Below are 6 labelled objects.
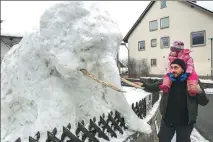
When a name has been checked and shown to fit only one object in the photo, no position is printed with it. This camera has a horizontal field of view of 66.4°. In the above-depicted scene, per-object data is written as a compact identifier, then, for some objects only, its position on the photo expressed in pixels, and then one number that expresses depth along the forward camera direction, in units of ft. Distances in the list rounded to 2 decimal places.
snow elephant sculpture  6.90
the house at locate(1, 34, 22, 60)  22.82
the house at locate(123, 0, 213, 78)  18.59
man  6.83
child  6.78
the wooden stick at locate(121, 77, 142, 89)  7.17
